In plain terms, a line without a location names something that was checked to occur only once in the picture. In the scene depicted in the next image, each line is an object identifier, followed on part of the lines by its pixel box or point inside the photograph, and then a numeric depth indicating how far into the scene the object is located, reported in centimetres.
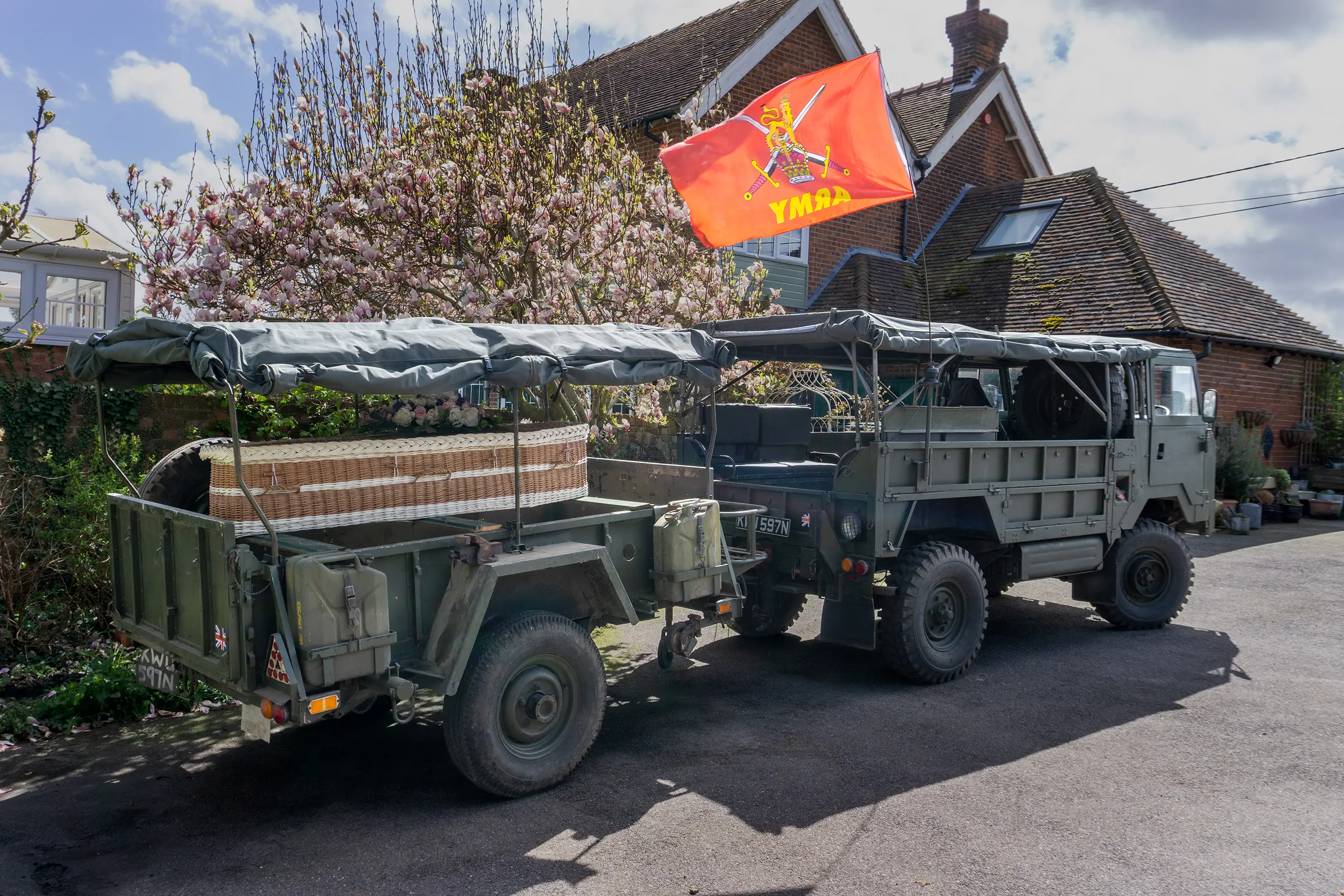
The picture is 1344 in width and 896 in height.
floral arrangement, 681
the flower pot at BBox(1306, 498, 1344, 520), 1741
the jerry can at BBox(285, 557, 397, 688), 436
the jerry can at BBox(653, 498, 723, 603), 587
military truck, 700
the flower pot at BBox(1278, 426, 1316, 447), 1866
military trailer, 452
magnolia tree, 881
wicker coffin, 472
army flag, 792
